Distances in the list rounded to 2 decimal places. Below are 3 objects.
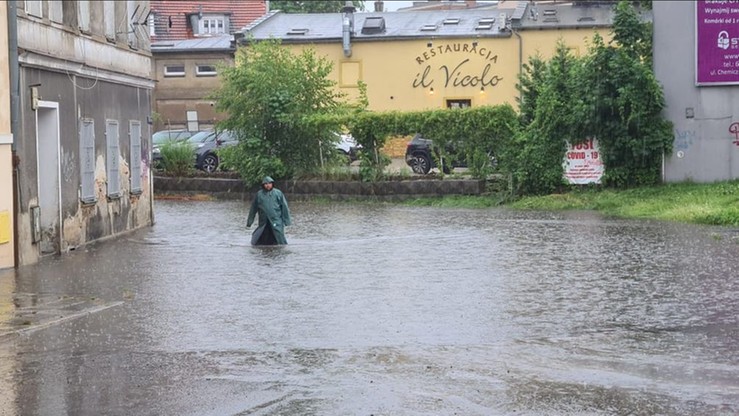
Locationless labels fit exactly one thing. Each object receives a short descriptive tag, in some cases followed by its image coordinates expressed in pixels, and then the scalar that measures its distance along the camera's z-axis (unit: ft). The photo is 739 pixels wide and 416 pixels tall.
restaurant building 162.50
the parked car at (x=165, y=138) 125.35
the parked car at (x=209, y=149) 133.08
